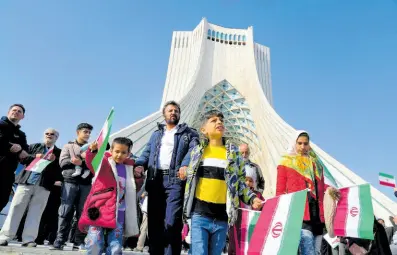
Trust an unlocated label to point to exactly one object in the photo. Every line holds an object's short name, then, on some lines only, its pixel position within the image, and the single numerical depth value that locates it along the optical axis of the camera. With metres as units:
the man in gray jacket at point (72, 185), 3.87
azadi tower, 21.11
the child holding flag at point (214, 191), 2.26
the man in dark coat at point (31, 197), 3.60
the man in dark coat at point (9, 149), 3.41
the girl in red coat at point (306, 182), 2.61
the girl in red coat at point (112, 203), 2.47
